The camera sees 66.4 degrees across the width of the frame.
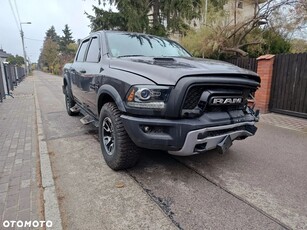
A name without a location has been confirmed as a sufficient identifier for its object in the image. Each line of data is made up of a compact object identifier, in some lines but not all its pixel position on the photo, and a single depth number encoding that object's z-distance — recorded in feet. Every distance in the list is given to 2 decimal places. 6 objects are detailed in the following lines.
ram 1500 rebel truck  8.58
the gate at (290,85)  22.63
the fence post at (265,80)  24.89
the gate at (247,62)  27.25
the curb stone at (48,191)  7.80
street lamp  130.21
